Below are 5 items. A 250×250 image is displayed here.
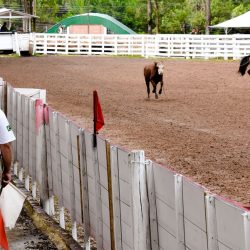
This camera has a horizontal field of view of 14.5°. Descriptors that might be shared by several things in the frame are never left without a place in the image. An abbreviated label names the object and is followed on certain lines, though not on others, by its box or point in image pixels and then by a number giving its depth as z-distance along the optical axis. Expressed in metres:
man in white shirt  7.50
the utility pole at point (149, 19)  78.62
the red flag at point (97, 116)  8.05
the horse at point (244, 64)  30.47
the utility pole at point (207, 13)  70.69
